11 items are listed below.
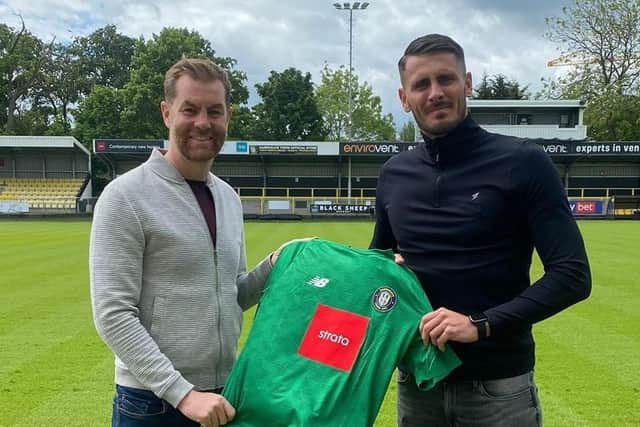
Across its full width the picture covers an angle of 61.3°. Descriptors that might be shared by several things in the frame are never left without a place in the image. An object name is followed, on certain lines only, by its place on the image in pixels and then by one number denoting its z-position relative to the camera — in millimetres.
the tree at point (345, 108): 61562
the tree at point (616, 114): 45594
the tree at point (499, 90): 61344
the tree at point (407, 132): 80019
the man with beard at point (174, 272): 1854
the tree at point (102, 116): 47969
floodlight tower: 45681
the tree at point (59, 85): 58344
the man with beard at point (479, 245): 1913
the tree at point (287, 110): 52469
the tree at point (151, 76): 46500
